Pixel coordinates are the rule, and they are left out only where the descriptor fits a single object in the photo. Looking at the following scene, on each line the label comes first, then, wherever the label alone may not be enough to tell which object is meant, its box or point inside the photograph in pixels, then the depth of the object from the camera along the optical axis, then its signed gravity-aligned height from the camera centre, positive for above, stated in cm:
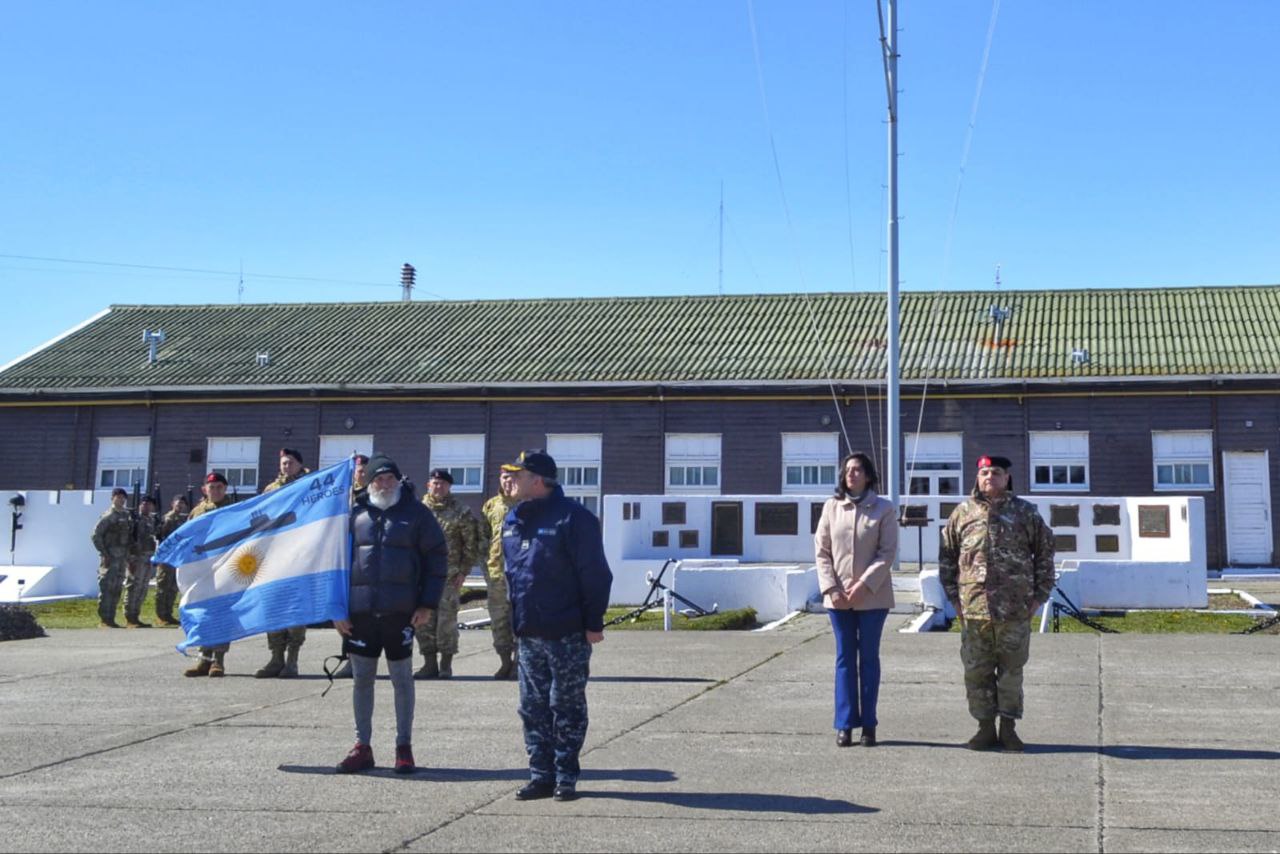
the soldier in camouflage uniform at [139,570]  2070 -25
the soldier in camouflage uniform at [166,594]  2041 -58
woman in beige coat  894 -11
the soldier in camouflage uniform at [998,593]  862 -13
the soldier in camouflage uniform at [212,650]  1340 -90
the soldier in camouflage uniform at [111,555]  2028 -4
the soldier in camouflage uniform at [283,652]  1313 -89
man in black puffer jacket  817 -20
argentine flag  957 -3
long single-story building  3350 +420
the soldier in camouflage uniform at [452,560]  1288 +0
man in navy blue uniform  743 -36
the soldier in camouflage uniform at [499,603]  1274 -38
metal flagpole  2575 +653
